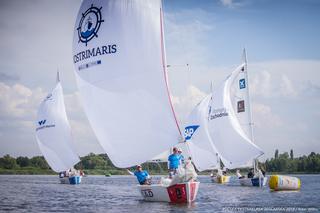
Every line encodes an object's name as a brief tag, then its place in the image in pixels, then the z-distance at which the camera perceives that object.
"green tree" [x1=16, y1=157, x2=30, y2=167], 133.88
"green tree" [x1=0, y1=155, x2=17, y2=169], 129.25
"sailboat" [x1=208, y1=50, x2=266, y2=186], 48.62
